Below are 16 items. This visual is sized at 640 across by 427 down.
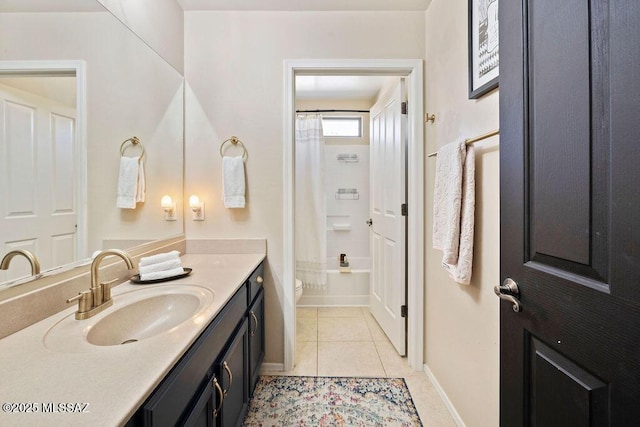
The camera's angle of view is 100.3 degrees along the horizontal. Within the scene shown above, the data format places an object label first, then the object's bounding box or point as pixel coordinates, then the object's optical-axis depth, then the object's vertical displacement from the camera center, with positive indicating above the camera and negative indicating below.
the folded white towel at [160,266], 1.26 -0.26
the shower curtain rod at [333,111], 3.31 +1.26
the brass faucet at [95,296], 0.90 -0.30
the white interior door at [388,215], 2.02 -0.04
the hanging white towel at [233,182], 1.81 +0.20
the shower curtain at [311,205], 2.88 +0.07
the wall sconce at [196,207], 1.83 +0.03
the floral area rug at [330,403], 1.46 -1.13
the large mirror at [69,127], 0.83 +0.33
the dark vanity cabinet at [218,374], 0.65 -0.55
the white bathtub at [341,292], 3.00 -0.91
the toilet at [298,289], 2.40 -0.71
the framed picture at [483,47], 1.08 +0.70
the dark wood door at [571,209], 0.51 +0.00
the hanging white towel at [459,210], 1.22 +0.00
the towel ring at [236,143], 1.84 +0.46
